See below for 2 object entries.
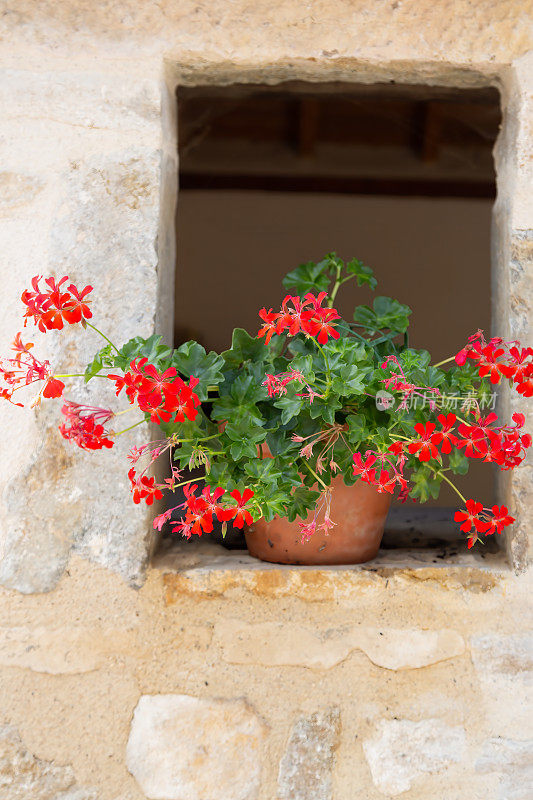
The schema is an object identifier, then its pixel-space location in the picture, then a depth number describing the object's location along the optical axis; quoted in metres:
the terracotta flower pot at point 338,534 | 1.29
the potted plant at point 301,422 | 1.09
